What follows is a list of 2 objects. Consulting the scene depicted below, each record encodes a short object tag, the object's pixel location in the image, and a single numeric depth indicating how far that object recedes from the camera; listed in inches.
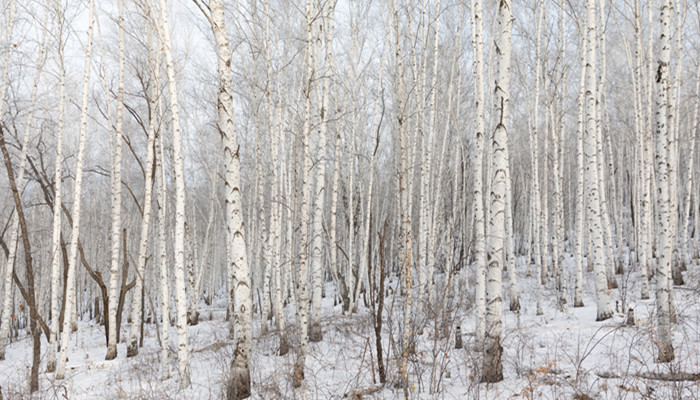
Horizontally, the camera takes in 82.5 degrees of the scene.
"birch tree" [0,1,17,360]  308.2
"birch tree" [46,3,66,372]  271.0
